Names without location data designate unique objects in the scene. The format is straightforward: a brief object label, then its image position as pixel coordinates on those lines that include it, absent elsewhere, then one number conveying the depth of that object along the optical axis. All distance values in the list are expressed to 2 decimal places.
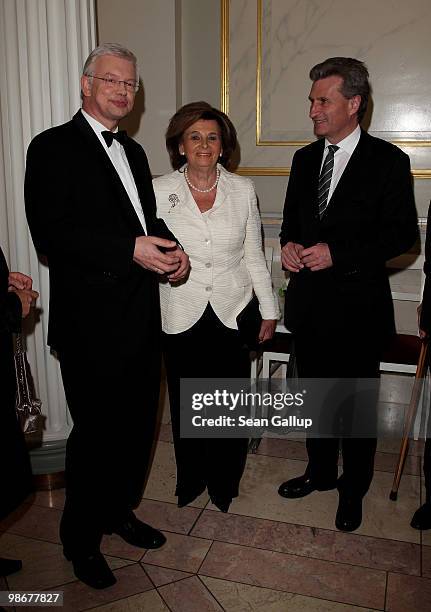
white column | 2.58
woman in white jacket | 2.47
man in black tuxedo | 2.06
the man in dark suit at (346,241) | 2.47
